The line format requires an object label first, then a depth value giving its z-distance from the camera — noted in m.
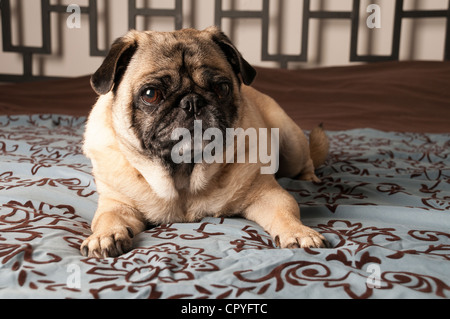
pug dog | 0.69
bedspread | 0.54
